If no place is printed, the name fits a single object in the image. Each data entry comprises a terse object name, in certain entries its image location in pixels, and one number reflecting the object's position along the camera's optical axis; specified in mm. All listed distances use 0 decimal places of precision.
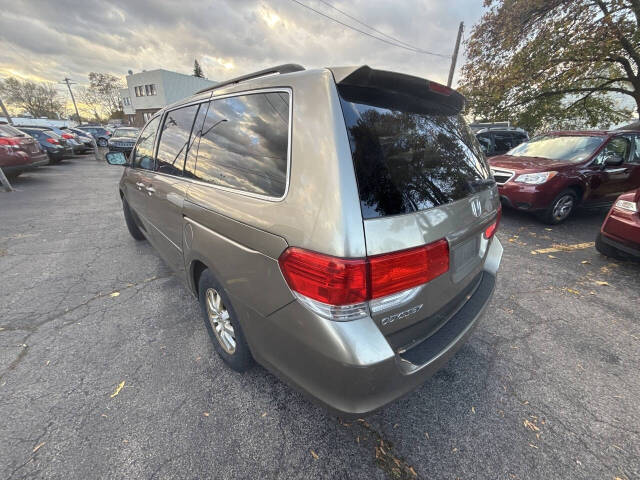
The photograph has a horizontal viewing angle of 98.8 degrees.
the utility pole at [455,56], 16516
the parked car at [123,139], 13637
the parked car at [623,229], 3260
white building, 41656
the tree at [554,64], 8961
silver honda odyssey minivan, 1134
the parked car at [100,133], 23031
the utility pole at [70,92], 52972
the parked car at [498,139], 9875
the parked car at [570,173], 4812
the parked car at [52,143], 11438
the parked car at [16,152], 7340
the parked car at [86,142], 15354
